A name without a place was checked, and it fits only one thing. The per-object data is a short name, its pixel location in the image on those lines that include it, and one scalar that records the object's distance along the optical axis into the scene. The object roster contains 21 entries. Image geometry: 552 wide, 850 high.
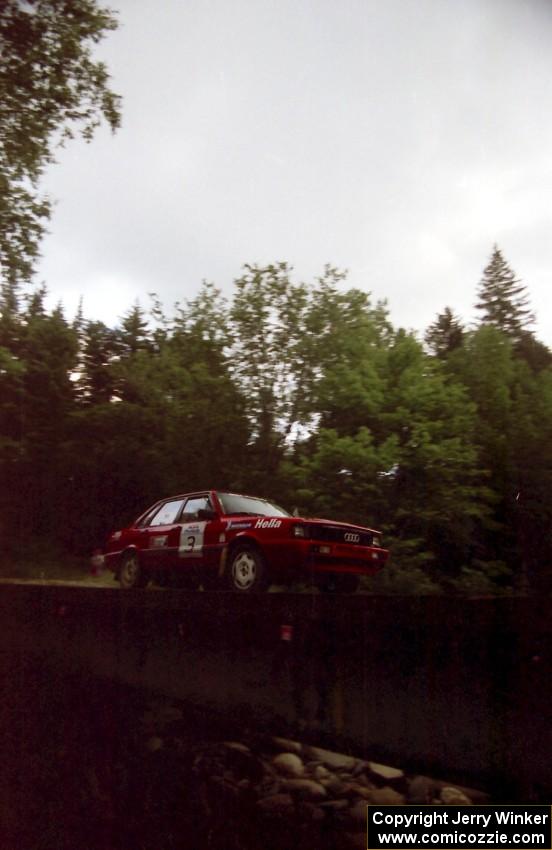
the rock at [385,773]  7.56
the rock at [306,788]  7.51
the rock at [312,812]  7.03
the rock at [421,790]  6.40
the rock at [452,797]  5.77
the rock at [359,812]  6.89
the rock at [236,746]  8.77
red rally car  8.12
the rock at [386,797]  6.91
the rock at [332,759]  8.20
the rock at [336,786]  7.51
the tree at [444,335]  34.41
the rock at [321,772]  8.05
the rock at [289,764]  8.30
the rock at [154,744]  9.40
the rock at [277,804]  7.30
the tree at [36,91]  18.23
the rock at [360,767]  7.80
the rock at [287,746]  8.95
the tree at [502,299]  39.28
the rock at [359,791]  7.30
